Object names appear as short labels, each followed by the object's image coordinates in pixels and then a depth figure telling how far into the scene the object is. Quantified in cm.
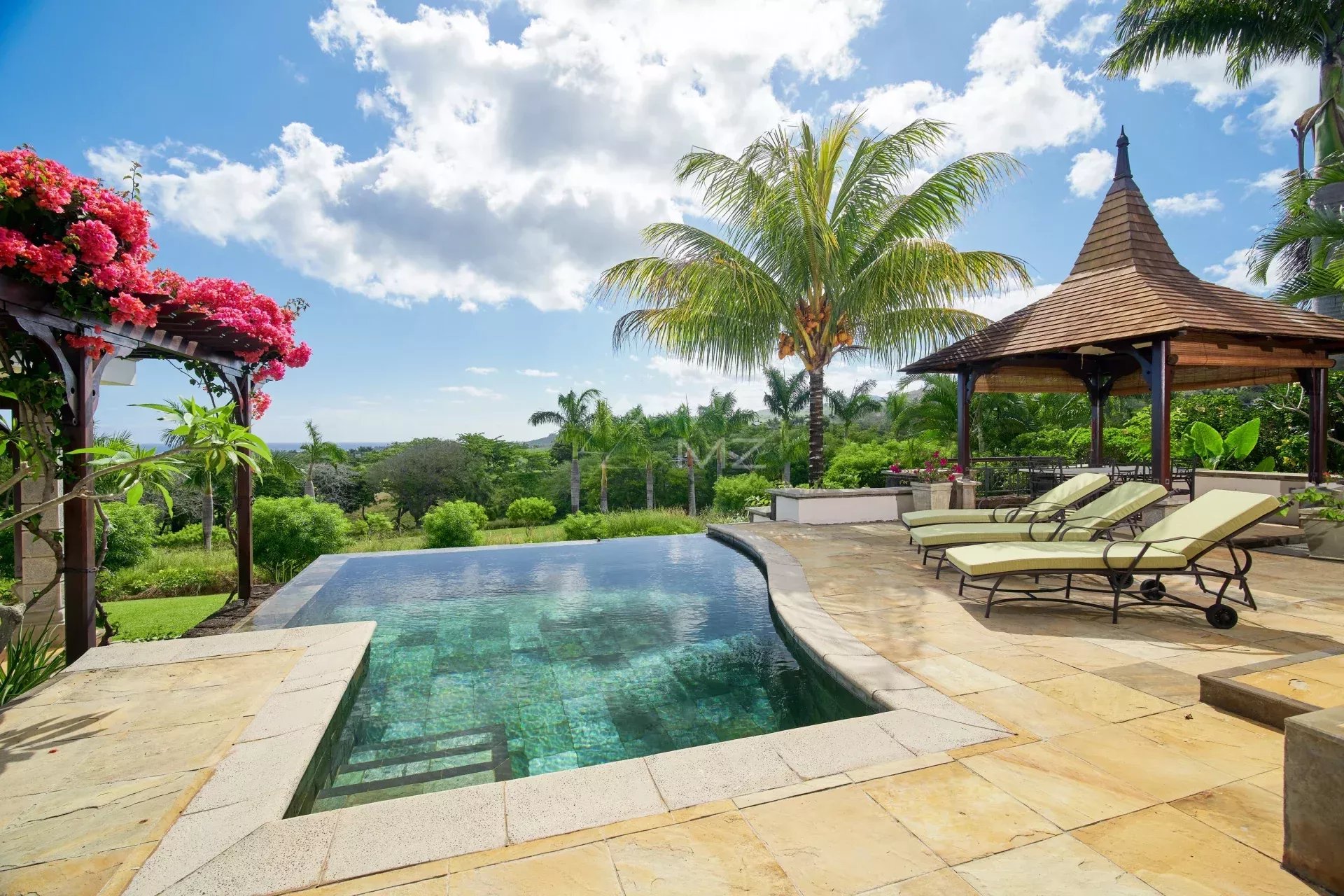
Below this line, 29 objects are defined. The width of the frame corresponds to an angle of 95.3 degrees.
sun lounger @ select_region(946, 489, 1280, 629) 442
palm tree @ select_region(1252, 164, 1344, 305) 959
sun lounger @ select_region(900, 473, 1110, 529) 693
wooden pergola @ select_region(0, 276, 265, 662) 373
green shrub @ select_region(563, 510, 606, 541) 1331
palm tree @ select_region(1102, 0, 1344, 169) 1391
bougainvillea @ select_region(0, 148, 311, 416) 334
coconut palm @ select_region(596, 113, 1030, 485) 1032
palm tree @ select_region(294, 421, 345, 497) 2902
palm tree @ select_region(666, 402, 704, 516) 3306
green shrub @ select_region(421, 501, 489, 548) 1388
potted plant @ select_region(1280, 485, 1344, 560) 692
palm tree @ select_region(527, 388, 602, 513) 3155
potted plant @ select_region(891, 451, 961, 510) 1052
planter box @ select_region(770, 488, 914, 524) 1097
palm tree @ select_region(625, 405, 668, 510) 3247
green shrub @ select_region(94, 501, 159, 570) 1020
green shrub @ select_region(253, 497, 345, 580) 900
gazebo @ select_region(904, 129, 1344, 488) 804
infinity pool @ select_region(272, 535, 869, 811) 328
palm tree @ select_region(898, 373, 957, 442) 1920
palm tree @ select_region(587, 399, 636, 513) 3164
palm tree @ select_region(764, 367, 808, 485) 3319
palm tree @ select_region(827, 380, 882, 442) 3319
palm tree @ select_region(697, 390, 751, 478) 3441
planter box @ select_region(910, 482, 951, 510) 1051
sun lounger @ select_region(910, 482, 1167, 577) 584
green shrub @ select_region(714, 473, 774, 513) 1866
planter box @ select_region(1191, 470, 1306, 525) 929
